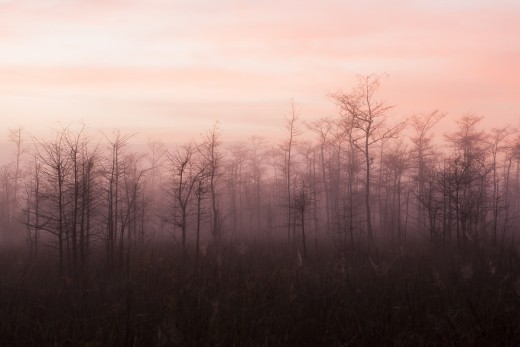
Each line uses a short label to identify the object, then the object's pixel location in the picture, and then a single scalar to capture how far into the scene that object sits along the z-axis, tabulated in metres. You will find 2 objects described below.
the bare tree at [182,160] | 20.72
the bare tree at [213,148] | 29.48
